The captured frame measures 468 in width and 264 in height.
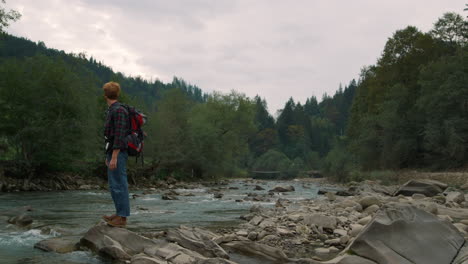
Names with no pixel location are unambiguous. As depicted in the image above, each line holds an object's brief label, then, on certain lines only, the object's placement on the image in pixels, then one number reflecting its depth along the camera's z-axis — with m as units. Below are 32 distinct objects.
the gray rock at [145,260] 6.32
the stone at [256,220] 11.80
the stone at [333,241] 8.98
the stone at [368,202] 14.12
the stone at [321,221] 10.47
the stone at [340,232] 9.73
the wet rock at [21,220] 10.99
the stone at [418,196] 17.62
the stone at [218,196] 25.79
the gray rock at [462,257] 6.65
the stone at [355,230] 9.21
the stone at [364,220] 10.60
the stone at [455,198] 16.17
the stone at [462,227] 9.30
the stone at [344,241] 8.93
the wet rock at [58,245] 7.74
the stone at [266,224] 10.89
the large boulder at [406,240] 6.67
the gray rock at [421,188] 20.24
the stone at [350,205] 13.70
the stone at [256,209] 15.85
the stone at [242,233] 9.56
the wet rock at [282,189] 33.47
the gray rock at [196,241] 7.56
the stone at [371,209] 12.79
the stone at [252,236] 9.36
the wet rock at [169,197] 23.63
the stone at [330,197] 20.52
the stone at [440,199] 16.64
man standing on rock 7.07
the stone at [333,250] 8.36
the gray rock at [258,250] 7.64
